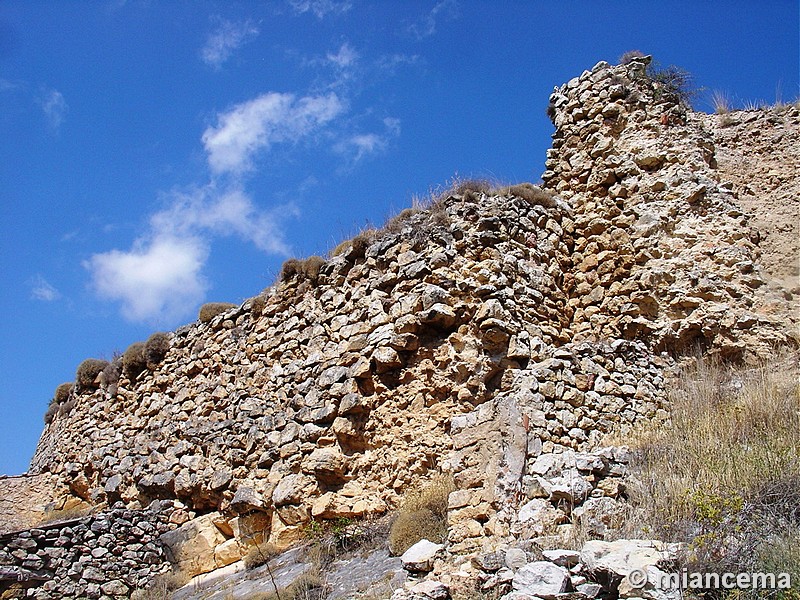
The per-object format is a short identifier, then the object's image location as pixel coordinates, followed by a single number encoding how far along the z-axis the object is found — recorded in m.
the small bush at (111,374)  14.02
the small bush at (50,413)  15.78
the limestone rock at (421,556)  6.09
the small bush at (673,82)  10.86
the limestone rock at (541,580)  4.52
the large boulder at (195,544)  9.98
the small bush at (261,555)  8.89
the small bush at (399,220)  10.35
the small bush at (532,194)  10.27
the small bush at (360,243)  10.57
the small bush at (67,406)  15.10
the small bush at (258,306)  11.76
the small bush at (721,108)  11.84
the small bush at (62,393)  15.62
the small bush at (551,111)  11.77
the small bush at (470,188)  10.09
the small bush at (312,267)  11.07
